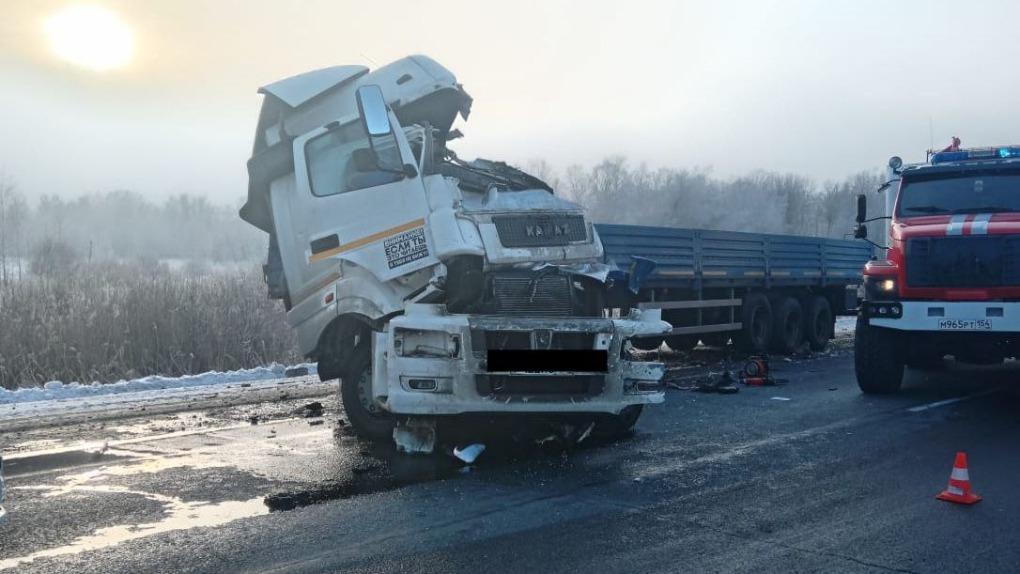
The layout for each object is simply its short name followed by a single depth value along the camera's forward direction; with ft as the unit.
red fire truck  29.37
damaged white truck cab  20.18
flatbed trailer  41.75
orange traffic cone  17.16
